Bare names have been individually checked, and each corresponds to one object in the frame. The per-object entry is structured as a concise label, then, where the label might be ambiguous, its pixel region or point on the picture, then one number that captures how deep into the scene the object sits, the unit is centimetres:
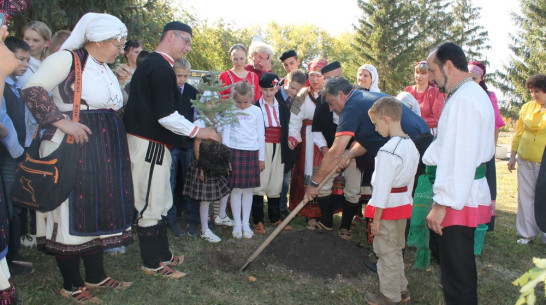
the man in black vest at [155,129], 342
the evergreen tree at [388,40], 3812
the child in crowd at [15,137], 337
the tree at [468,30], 4075
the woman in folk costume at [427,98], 580
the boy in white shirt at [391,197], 323
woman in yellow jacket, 519
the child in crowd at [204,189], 458
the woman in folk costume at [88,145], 288
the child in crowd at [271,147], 523
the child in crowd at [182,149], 482
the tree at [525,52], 2828
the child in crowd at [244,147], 482
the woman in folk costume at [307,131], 536
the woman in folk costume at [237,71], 530
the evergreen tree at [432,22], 4100
